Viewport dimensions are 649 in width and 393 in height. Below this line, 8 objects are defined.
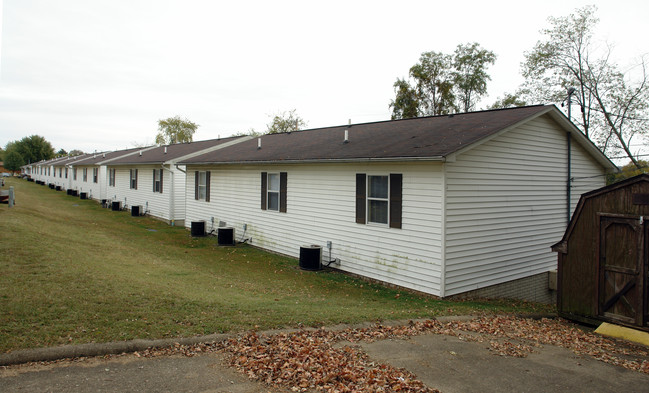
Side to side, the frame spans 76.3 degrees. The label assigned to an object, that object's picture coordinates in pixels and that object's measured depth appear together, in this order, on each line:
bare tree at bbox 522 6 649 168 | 24.38
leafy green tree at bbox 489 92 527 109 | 29.67
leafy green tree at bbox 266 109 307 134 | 49.25
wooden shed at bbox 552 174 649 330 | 7.26
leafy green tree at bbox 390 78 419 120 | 35.69
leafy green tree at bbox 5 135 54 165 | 82.74
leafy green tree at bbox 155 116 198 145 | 74.50
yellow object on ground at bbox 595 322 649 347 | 7.04
